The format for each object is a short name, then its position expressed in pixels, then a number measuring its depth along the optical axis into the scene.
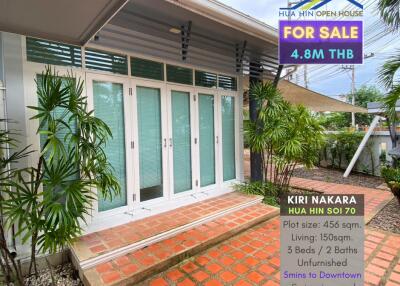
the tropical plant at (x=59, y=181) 2.38
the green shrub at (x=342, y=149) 8.84
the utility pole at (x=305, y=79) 20.25
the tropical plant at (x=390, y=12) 4.83
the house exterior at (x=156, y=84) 3.09
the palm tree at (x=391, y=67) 4.14
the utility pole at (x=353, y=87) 22.88
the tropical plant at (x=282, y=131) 5.07
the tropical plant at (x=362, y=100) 22.23
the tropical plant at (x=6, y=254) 2.44
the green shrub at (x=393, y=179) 4.95
